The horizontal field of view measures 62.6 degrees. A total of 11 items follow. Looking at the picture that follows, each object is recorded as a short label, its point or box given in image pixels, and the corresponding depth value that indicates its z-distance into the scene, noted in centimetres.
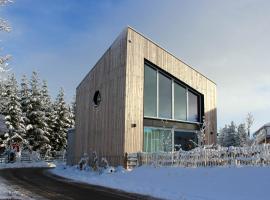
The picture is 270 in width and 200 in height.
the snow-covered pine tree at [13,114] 2809
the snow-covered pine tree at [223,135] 3854
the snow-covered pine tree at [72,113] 3483
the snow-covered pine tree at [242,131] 3360
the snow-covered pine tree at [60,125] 3293
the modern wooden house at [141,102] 1447
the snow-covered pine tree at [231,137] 3617
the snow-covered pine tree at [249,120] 2643
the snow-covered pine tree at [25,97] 2995
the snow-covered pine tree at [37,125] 2983
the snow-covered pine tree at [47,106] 3142
